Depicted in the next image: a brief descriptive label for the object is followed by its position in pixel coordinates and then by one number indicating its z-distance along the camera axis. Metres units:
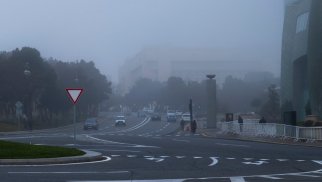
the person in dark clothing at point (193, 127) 70.06
